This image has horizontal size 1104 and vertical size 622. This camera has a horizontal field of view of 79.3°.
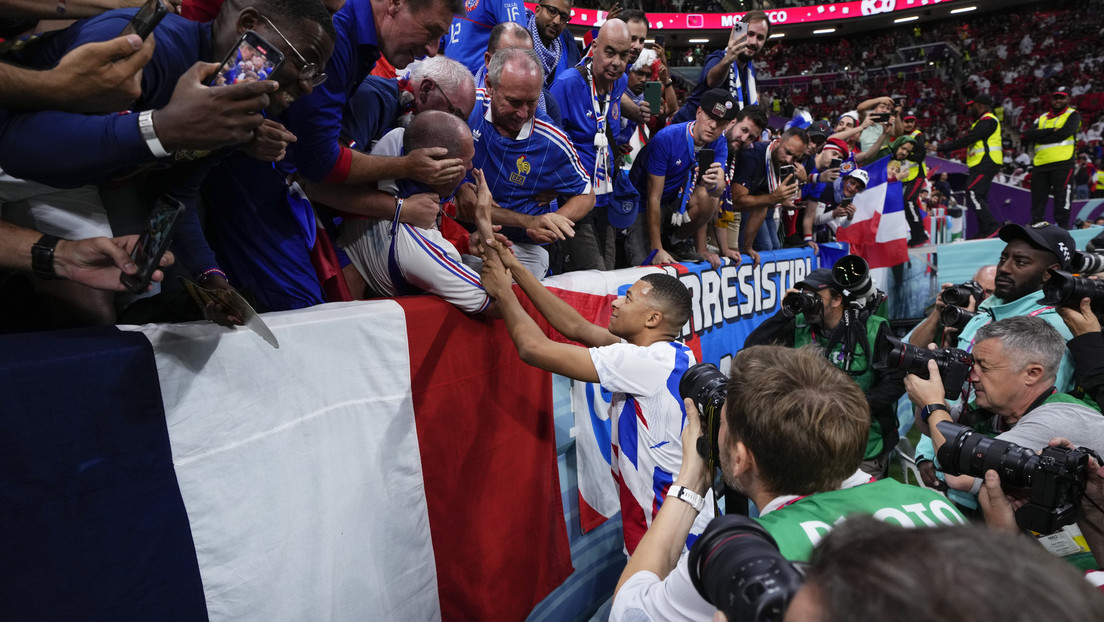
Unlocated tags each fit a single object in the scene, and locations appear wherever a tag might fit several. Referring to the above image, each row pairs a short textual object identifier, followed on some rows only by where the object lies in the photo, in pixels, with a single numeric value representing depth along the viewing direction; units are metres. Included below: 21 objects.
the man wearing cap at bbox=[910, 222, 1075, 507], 3.78
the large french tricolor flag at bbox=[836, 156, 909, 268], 9.06
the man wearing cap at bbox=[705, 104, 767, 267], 5.74
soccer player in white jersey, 2.65
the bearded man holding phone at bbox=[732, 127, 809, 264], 6.25
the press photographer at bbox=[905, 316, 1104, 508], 2.41
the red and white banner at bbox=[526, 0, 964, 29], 26.34
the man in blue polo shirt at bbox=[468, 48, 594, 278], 3.26
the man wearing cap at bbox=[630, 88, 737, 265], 5.24
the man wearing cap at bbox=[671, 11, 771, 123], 5.86
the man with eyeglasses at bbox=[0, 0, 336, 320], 1.33
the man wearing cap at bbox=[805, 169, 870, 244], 8.54
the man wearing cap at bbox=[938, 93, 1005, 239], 11.20
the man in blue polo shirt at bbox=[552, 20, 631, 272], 4.39
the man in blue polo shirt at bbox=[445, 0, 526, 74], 4.51
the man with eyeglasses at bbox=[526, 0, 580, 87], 4.80
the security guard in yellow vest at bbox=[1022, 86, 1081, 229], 10.47
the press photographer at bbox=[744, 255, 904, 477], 4.59
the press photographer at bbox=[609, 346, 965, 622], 1.38
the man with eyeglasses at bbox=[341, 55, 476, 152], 2.70
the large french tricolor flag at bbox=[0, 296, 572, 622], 1.34
